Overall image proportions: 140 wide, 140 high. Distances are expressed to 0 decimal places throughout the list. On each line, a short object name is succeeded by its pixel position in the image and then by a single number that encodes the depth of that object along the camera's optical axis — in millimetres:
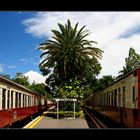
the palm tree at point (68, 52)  17408
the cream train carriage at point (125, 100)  5670
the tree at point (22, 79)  50191
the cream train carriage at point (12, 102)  7100
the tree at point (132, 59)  33082
